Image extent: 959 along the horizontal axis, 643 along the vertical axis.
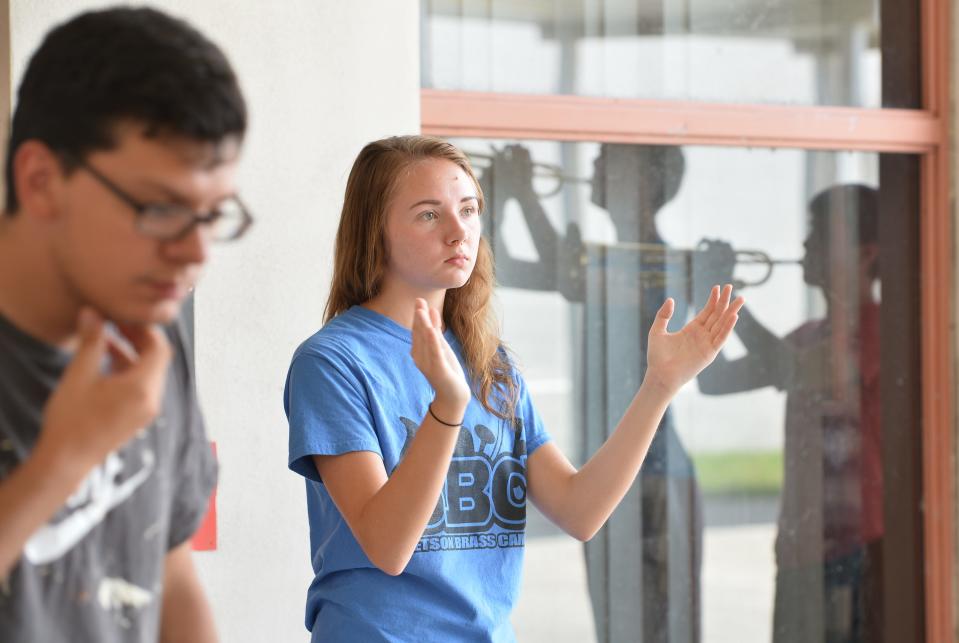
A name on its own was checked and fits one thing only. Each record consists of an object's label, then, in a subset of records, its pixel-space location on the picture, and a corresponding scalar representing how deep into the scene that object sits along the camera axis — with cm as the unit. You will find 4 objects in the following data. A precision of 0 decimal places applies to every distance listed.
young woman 335
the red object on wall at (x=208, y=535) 410
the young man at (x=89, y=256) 266
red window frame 474
